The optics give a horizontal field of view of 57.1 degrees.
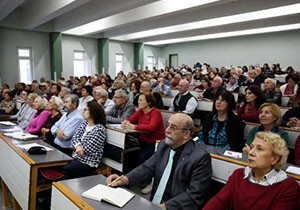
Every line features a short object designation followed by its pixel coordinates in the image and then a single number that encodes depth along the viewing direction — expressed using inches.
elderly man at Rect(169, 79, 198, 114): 180.7
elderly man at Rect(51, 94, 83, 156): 133.0
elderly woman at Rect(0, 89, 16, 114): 242.4
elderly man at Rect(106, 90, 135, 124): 155.3
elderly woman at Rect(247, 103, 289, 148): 99.1
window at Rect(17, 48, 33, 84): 424.5
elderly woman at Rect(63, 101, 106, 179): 107.7
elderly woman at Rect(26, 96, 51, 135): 155.1
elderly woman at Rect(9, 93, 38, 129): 181.5
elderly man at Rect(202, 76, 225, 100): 216.1
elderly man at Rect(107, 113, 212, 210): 70.6
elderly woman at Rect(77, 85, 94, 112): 201.9
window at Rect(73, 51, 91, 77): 503.8
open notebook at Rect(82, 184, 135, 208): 61.8
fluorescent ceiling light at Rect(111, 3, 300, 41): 316.2
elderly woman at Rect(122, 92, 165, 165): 130.5
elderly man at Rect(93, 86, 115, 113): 172.9
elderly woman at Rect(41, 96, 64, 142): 148.5
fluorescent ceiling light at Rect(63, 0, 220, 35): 273.7
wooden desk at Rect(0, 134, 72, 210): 93.6
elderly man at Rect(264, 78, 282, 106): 180.9
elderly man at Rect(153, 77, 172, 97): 254.2
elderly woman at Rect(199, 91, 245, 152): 106.7
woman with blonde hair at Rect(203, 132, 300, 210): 57.0
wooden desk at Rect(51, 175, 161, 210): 60.6
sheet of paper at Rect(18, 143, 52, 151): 109.6
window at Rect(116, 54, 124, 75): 586.8
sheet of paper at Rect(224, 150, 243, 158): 81.9
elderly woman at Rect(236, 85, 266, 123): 133.6
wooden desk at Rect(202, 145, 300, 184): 73.8
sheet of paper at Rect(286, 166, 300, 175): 66.8
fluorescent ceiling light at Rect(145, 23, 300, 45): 433.2
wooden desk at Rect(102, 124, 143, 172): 116.0
